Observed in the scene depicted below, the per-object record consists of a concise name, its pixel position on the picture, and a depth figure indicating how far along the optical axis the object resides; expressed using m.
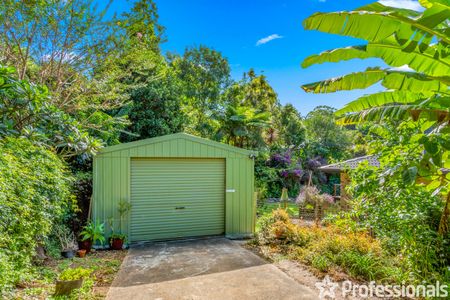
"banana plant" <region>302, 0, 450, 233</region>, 2.86
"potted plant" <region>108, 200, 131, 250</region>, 6.48
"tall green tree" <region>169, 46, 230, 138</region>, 18.08
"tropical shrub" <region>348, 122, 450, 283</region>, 3.74
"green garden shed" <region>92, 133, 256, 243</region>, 6.82
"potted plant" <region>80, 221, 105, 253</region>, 6.18
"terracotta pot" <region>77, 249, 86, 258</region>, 5.83
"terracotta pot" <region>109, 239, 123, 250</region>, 6.47
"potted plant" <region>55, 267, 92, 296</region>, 3.71
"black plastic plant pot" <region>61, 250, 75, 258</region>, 5.72
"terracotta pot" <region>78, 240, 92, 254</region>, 6.20
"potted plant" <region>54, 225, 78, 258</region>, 5.75
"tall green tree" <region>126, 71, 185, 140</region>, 11.10
